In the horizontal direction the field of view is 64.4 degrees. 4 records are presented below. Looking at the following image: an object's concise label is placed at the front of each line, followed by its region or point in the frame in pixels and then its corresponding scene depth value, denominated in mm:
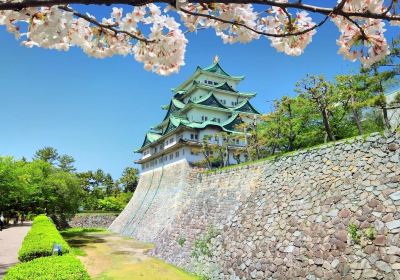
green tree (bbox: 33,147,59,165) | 59406
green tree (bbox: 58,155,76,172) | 59388
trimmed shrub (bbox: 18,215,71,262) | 11158
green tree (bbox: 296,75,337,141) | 15432
